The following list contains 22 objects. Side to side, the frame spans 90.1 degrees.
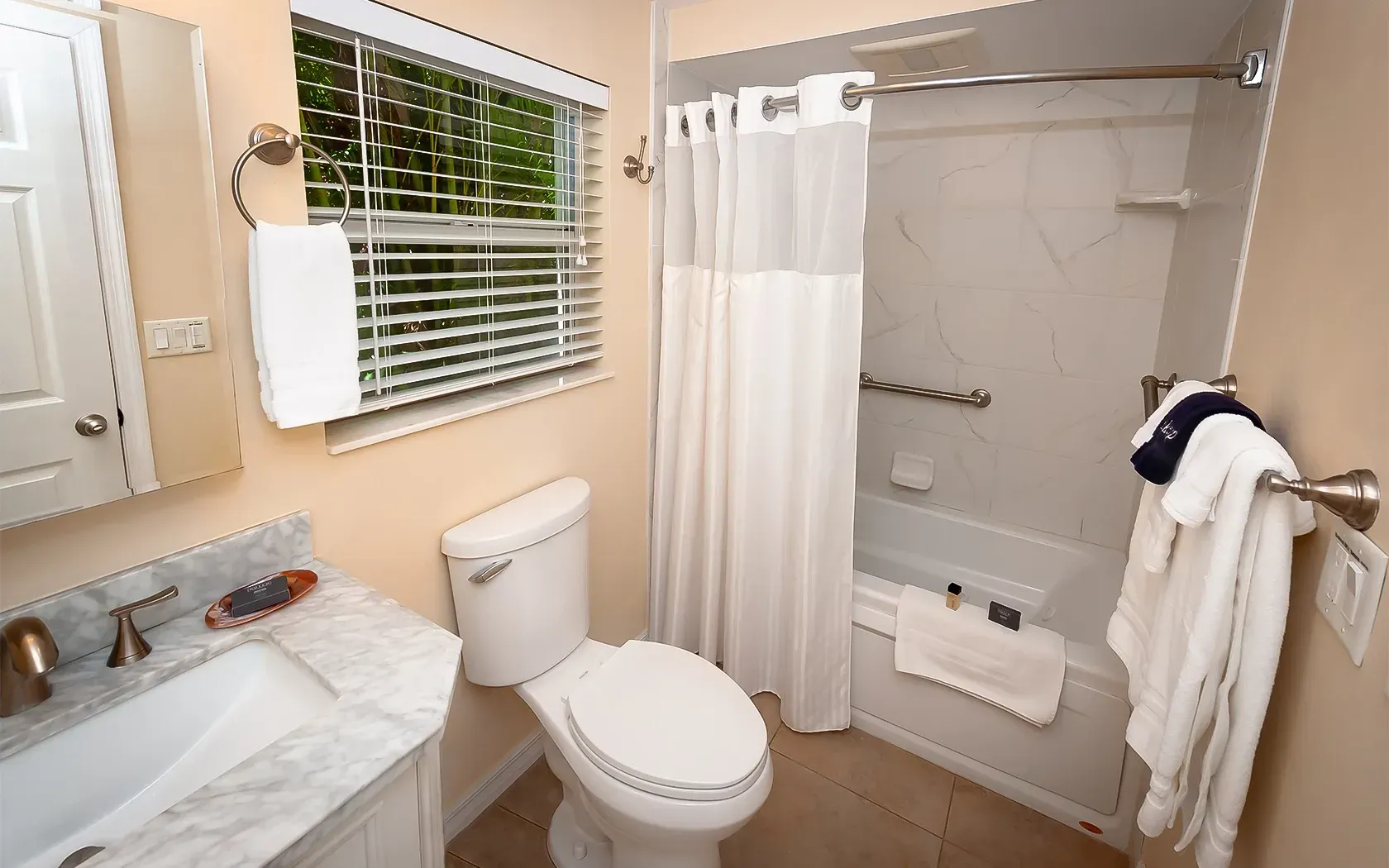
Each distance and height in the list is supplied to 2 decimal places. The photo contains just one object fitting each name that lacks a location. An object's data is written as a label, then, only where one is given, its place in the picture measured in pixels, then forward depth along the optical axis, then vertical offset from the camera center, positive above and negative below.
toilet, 1.39 -0.92
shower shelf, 2.06 +0.31
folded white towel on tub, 1.83 -0.96
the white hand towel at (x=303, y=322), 1.13 -0.07
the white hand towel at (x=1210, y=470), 0.99 -0.24
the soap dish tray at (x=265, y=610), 1.12 -0.54
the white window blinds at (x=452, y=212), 1.35 +0.16
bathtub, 1.79 -1.08
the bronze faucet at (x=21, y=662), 0.89 -0.49
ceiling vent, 1.80 +0.66
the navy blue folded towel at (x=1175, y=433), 1.13 -0.21
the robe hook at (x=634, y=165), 1.99 +0.35
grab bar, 2.59 -0.35
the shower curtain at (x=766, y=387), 1.85 -0.27
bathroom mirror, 0.89 +0.02
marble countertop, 0.74 -0.56
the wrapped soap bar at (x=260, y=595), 1.14 -0.52
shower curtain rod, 1.38 +0.49
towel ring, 1.09 +0.20
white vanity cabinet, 0.84 -0.69
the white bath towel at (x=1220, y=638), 0.97 -0.48
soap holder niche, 2.78 -0.69
